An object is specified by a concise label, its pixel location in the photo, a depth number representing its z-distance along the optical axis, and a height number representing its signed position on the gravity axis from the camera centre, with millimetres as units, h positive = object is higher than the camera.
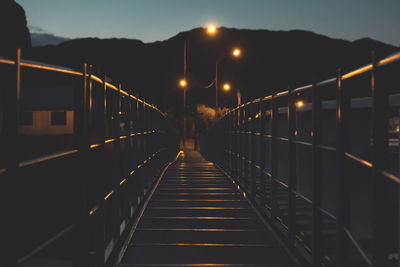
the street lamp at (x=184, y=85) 24516 +2822
